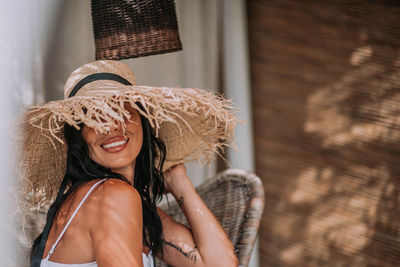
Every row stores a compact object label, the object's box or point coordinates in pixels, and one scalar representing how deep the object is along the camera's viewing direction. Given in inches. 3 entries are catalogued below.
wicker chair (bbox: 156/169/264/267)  90.8
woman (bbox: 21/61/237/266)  78.6
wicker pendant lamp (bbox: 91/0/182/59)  89.3
